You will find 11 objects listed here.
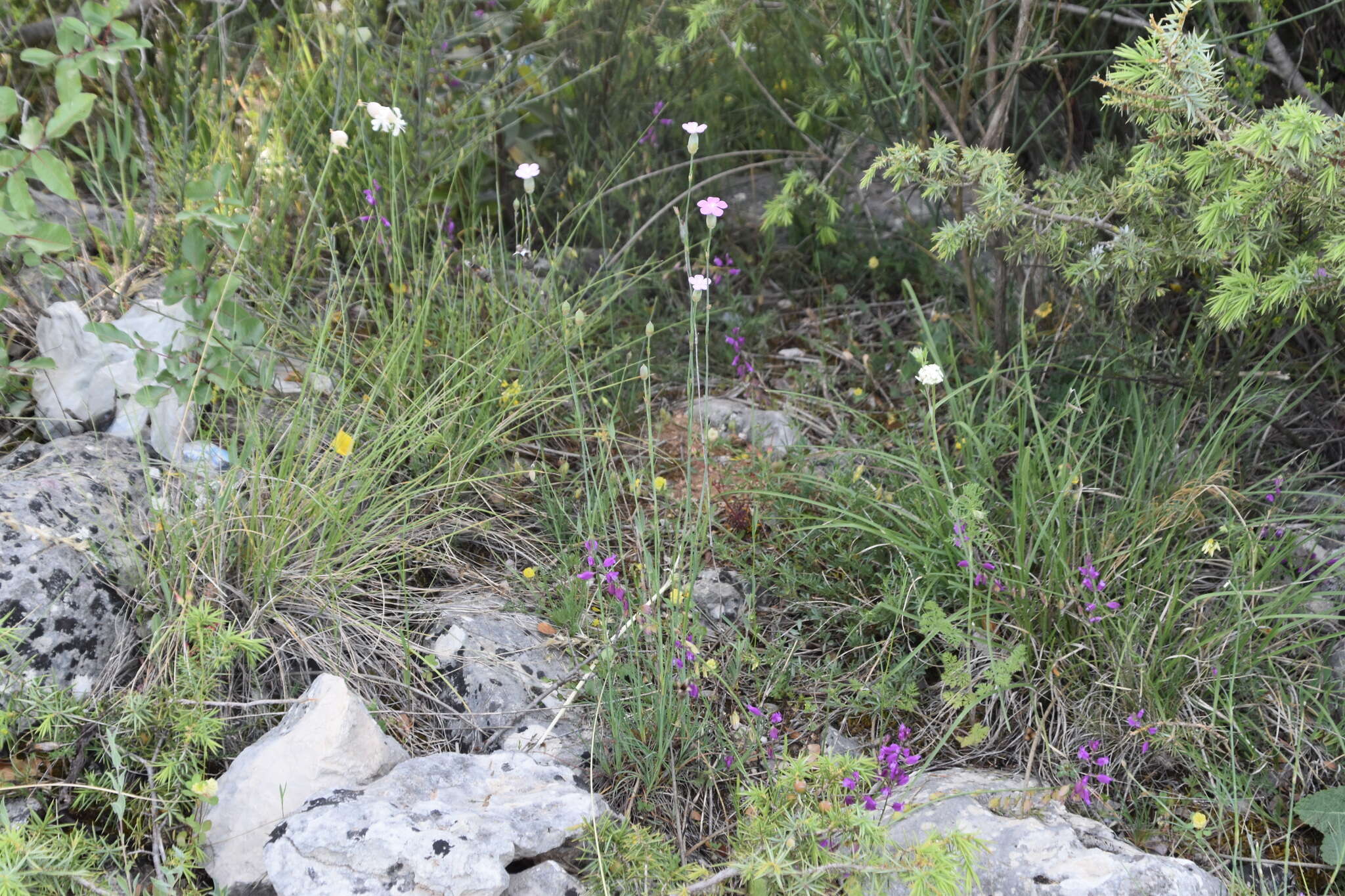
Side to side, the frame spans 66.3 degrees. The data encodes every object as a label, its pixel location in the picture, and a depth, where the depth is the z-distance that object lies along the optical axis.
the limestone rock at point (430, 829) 1.58
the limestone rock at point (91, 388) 2.42
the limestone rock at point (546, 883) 1.68
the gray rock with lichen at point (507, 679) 2.01
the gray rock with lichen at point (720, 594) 2.39
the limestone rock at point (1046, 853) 1.72
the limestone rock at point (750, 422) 2.86
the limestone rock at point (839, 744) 2.10
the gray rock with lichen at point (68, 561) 1.93
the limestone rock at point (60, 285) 2.59
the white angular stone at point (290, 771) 1.72
